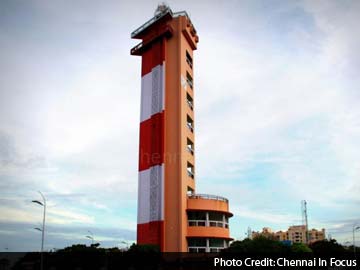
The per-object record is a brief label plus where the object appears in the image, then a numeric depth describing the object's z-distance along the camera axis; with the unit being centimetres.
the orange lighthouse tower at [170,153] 5836
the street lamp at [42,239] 4964
